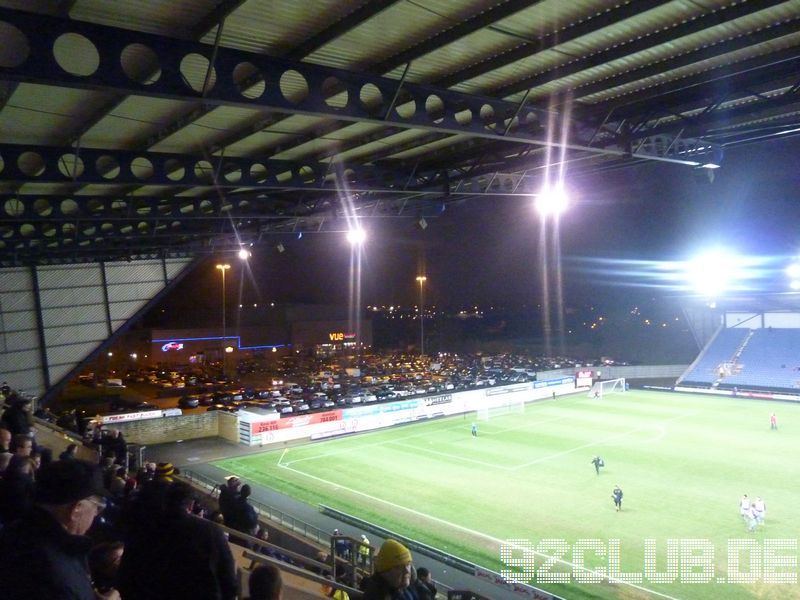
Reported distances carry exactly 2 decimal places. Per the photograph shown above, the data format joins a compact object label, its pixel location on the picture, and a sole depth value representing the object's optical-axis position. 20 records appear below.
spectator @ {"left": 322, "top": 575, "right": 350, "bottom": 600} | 6.91
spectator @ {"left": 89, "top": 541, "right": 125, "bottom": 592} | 3.35
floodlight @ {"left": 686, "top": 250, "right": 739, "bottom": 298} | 47.12
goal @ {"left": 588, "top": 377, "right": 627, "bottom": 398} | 45.22
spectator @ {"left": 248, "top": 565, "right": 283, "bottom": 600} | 3.06
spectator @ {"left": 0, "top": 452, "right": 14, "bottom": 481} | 5.20
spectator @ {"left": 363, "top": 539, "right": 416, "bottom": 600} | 3.90
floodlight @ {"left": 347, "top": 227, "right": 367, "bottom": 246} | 18.97
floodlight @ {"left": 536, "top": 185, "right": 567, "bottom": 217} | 13.93
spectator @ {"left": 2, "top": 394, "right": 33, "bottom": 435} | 8.63
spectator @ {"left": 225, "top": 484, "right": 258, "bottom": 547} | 8.53
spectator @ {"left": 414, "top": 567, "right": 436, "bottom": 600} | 6.35
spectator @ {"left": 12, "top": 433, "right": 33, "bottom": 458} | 6.92
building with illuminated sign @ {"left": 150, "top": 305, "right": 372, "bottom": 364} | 58.31
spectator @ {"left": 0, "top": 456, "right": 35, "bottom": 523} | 3.85
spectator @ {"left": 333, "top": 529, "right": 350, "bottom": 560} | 12.72
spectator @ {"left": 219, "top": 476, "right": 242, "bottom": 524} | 8.64
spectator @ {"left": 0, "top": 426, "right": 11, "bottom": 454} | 6.19
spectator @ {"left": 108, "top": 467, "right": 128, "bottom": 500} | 8.18
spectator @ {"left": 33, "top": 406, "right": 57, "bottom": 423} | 20.30
